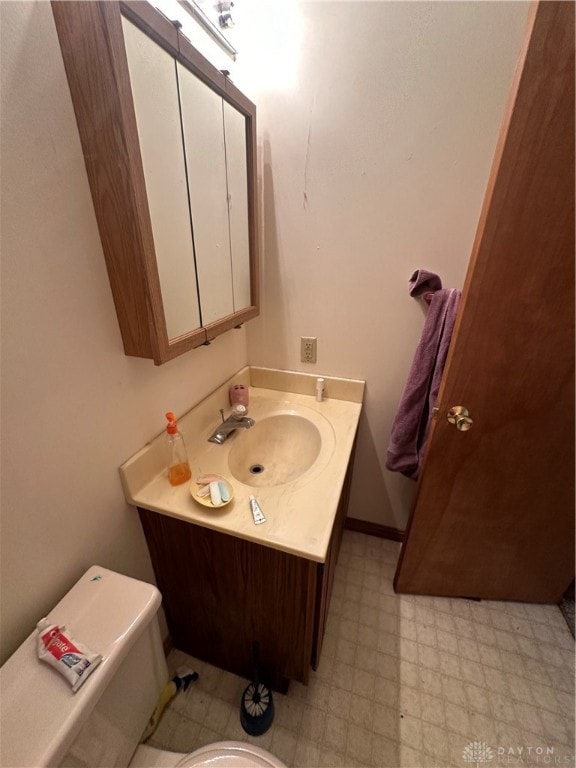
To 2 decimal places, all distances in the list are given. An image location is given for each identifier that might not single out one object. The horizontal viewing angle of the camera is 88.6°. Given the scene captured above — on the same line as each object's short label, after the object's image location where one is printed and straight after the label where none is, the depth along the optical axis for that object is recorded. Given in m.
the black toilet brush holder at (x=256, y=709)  0.91
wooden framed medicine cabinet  0.50
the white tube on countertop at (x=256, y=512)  0.74
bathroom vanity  0.74
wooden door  0.63
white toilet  0.47
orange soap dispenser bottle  0.83
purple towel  1.00
